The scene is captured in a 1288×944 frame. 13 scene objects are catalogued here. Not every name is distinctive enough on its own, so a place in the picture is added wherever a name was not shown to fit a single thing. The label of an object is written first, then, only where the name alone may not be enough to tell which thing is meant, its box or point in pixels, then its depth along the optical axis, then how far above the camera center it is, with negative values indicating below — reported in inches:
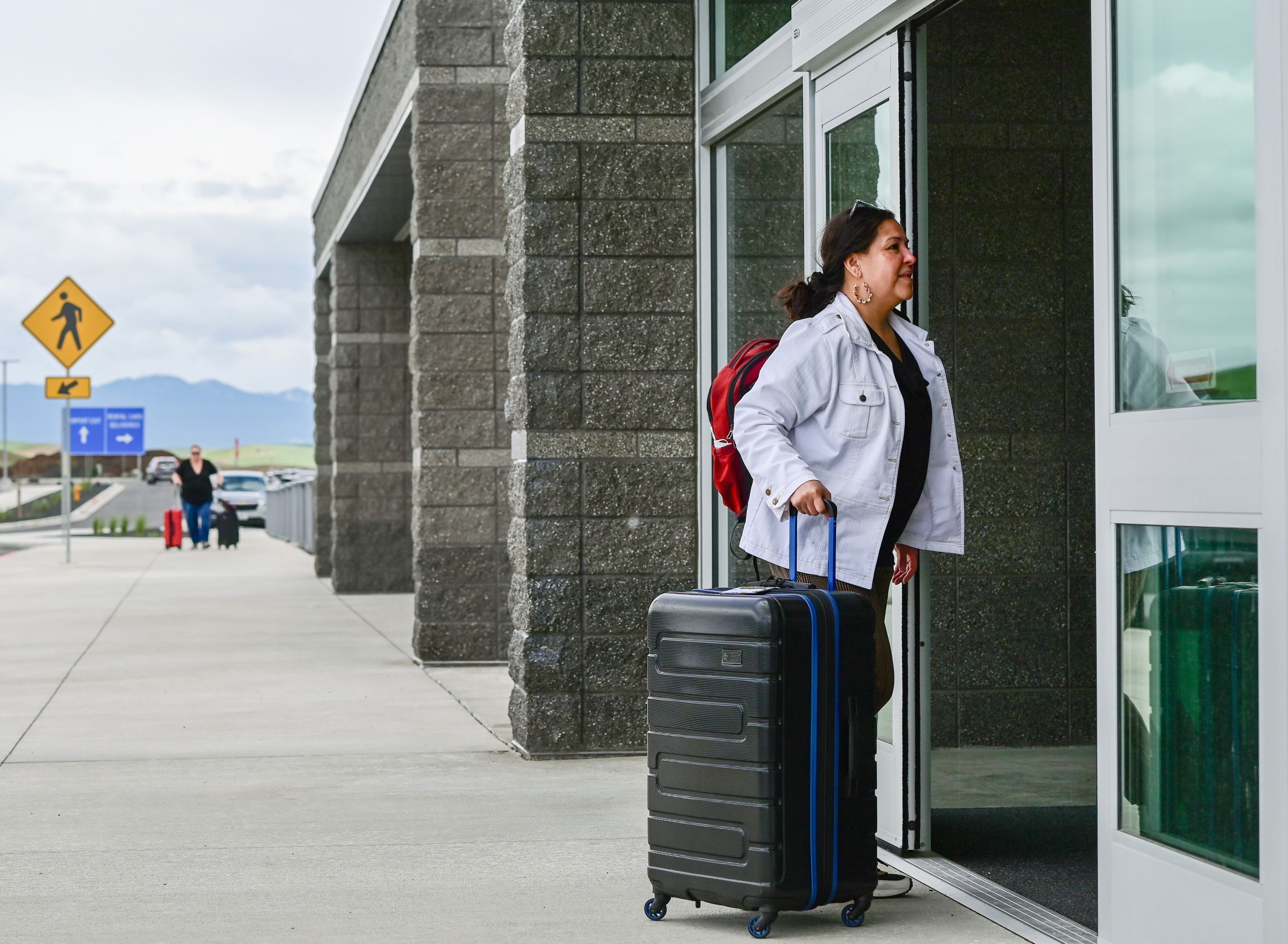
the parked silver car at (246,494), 1648.6 -36.6
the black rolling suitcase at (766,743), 165.3 -28.5
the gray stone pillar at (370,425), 700.7 +13.1
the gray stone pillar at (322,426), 836.6 +15.4
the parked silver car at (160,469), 2837.1 -20.1
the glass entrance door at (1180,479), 142.7 -2.5
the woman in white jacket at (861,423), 180.1 +3.1
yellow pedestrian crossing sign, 890.7 +71.1
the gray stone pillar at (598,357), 294.4 +16.8
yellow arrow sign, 938.1 +37.9
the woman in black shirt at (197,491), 1065.5 -21.2
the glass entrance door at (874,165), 213.0 +38.0
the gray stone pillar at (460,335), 443.5 +32.2
